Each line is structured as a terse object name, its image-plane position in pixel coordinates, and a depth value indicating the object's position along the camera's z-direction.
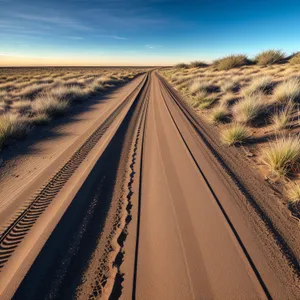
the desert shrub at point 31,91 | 16.15
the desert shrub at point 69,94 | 14.17
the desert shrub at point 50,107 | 10.24
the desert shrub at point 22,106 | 11.15
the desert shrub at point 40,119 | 8.90
